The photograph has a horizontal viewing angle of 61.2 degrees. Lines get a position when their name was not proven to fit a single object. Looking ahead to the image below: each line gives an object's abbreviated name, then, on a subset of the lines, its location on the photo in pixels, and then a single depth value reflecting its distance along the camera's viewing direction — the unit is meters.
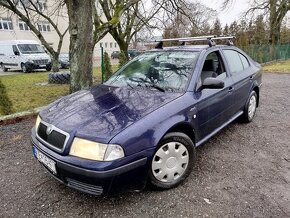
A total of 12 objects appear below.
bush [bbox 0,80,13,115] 5.37
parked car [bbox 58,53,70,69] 21.84
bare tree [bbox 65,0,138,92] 5.50
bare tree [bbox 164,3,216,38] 10.01
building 30.67
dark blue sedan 2.26
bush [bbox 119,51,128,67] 10.00
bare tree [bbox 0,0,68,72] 10.17
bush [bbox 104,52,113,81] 9.80
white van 17.98
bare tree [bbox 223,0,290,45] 23.16
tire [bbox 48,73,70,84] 10.78
